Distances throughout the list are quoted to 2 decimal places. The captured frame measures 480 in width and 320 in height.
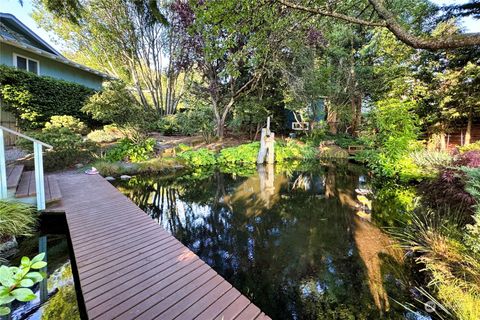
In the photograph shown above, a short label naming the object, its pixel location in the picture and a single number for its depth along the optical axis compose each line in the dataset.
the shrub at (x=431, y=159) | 5.79
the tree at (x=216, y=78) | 11.18
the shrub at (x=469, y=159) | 4.84
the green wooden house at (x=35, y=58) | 9.34
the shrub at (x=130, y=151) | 9.06
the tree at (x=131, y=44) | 13.29
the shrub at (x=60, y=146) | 7.40
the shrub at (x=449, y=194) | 3.94
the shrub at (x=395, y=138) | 8.18
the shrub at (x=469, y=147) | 7.74
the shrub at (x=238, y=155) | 11.48
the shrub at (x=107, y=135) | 9.37
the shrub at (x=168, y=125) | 13.30
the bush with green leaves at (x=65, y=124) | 8.12
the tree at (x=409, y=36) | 2.32
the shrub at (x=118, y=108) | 8.27
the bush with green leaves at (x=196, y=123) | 12.47
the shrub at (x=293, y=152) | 12.38
